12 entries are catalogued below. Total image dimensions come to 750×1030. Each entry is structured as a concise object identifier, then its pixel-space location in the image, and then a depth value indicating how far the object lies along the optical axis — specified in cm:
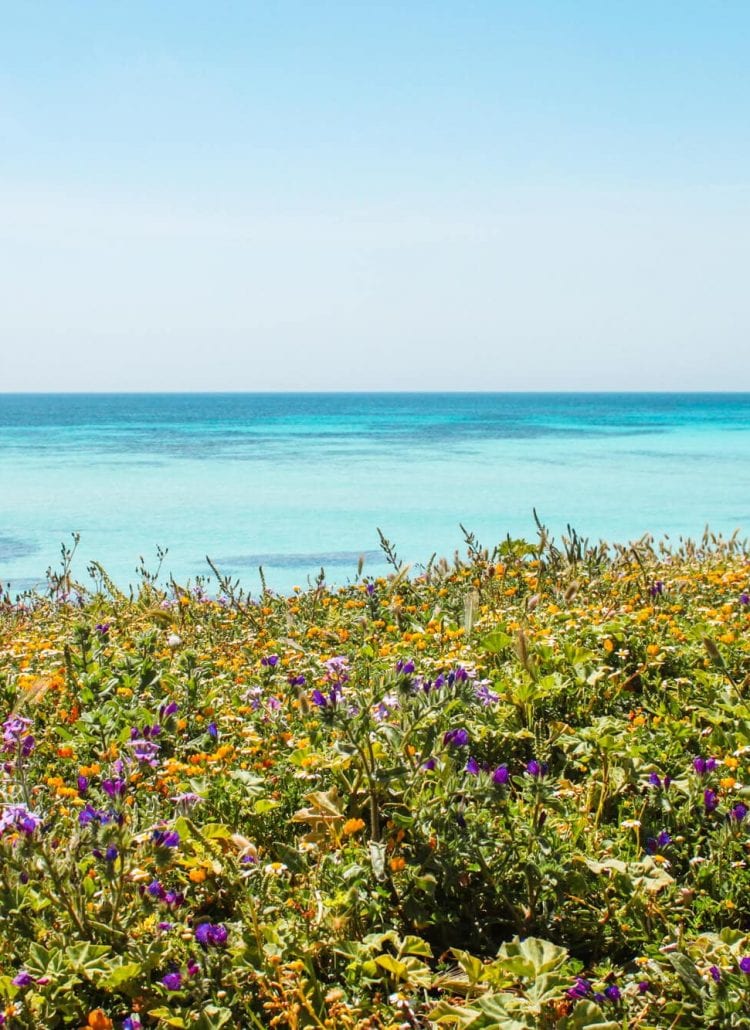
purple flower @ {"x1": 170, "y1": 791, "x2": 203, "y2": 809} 323
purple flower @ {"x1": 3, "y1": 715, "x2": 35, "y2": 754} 306
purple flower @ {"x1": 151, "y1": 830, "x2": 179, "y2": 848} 290
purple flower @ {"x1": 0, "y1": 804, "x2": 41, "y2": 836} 272
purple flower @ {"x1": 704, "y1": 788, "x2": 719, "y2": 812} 335
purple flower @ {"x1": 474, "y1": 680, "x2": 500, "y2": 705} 367
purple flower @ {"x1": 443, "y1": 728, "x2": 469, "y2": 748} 324
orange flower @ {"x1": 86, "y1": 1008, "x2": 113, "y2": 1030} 245
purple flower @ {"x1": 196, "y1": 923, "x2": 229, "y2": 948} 270
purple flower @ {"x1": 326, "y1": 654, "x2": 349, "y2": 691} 349
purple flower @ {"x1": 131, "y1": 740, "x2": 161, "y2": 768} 343
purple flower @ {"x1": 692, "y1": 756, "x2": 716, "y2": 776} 341
